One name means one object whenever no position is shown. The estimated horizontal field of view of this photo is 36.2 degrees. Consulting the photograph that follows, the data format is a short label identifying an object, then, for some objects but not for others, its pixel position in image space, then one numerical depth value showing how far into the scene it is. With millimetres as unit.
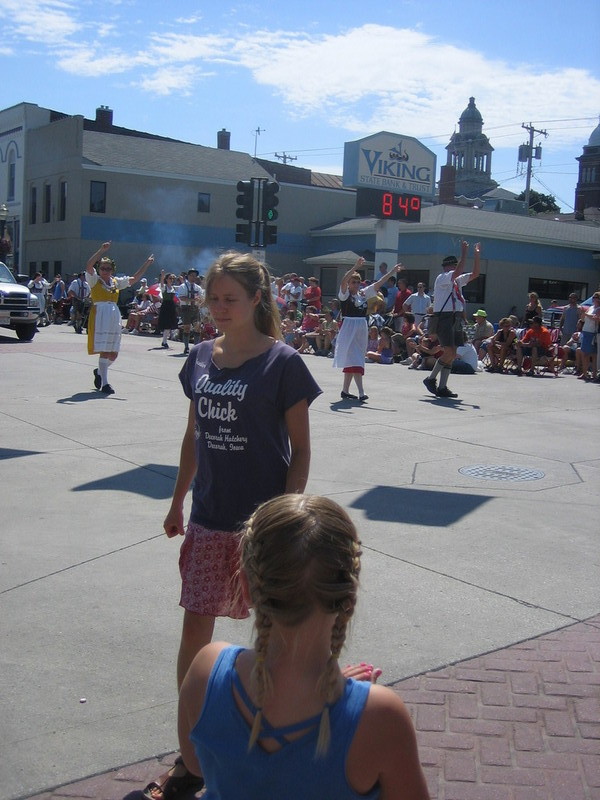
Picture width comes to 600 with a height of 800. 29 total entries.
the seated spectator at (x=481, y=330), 20672
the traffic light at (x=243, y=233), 19212
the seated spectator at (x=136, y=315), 27969
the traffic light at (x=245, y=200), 19359
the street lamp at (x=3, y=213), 37750
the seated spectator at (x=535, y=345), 18469
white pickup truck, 21844
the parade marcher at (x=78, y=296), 27703
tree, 109312
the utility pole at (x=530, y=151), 73812
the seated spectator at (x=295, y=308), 23566
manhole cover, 7973
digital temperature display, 25734
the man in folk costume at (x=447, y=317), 13367
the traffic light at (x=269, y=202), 19484
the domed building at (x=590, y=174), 100688
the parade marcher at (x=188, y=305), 21031
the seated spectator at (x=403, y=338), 20375
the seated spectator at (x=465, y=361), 17781
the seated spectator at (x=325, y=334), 21344
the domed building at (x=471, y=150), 142500
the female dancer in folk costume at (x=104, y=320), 12205
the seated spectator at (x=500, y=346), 18764
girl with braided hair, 1715
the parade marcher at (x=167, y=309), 21609
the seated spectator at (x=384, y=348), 19562
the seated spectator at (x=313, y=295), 24383
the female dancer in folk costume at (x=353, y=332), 12656
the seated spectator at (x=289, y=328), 21320
